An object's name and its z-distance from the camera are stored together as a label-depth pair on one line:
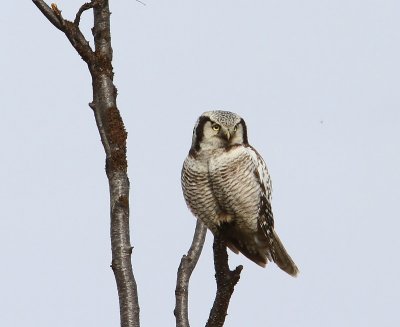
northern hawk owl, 11.37
